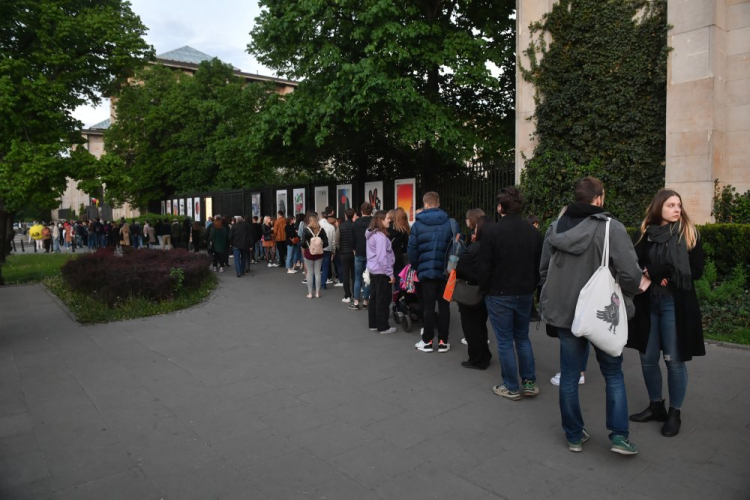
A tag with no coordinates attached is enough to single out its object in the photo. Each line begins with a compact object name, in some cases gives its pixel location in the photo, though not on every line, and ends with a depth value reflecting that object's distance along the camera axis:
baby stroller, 7.93
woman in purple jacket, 7.96
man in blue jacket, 6.83
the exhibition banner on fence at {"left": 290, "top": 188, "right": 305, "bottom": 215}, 20.58
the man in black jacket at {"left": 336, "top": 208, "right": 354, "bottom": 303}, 10.80
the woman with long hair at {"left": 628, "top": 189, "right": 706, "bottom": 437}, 4.12
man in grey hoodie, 3.77
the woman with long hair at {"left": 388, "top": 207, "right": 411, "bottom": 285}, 8.47
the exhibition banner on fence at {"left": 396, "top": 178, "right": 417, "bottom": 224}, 15.48
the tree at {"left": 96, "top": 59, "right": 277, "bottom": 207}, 38.97
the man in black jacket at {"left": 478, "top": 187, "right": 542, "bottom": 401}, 4.98
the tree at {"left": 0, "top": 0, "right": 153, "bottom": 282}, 15.32
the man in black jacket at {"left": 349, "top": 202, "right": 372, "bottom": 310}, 9.92
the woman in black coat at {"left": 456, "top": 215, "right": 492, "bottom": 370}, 5.68
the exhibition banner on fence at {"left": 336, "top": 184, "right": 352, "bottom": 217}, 18.30
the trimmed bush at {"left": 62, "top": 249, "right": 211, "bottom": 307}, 10.38
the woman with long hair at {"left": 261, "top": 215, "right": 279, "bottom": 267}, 17.92
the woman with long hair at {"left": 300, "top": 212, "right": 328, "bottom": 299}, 11.42
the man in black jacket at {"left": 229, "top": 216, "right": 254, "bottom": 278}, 15.13
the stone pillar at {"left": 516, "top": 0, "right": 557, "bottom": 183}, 12.96
